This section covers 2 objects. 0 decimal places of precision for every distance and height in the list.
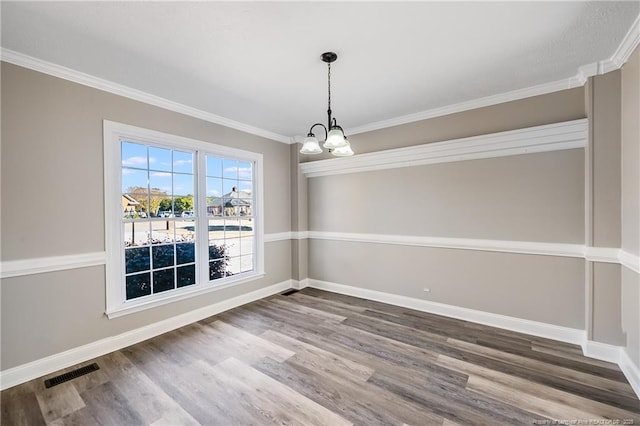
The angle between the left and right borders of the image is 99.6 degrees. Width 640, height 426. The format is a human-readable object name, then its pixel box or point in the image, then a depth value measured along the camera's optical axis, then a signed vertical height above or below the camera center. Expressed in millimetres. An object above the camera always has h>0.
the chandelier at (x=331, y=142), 2422 +652
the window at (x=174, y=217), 2893 -44
